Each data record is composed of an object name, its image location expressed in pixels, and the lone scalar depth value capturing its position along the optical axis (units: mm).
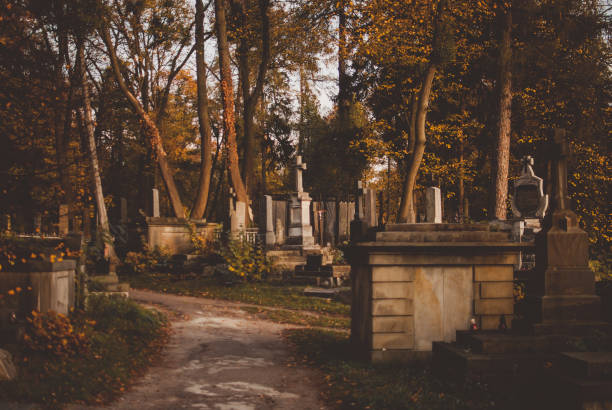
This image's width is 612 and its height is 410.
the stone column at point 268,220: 20750
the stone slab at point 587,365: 5066
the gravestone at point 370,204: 16031
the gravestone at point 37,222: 18853
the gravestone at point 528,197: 18500
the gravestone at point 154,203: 23772
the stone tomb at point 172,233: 21375
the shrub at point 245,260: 17234
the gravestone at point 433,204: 15741
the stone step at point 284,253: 19375
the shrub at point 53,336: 6703
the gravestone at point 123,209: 25562
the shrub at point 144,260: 20078
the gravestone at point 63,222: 12980
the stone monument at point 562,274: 6727
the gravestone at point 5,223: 8539
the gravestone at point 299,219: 20719
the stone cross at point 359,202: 19281
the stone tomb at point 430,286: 7164
